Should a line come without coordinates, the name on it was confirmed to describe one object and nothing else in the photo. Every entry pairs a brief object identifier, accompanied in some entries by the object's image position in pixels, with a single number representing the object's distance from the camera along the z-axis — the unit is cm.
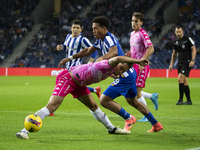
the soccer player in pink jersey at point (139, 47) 1383
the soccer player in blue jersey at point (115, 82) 1073
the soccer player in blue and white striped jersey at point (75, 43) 1711
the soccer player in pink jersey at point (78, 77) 946
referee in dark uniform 2058
